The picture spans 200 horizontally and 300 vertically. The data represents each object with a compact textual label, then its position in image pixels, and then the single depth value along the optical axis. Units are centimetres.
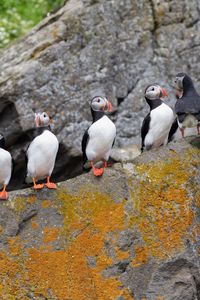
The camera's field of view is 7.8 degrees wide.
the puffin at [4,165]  1568
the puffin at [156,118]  1696
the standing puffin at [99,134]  1632
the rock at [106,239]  1428
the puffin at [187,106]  1703
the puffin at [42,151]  1592
